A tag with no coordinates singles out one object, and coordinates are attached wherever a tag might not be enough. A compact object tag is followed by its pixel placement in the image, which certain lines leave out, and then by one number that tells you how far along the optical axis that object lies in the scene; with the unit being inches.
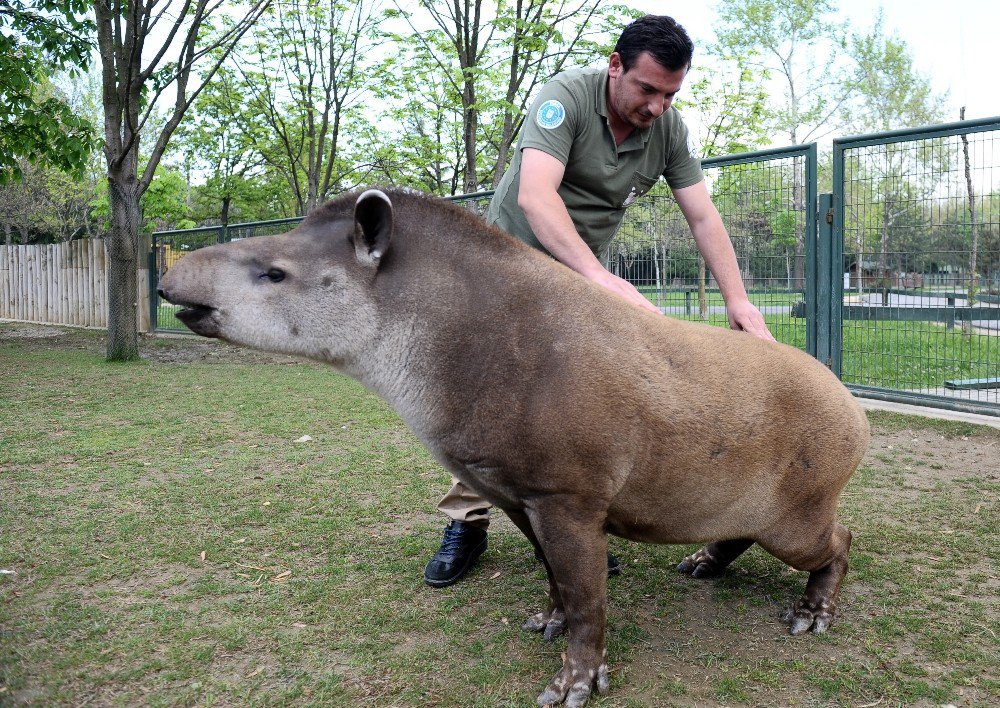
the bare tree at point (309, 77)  758.5
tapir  105.3
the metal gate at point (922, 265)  278.8
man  127.1
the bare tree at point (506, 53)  640.4
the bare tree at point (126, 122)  465.4
